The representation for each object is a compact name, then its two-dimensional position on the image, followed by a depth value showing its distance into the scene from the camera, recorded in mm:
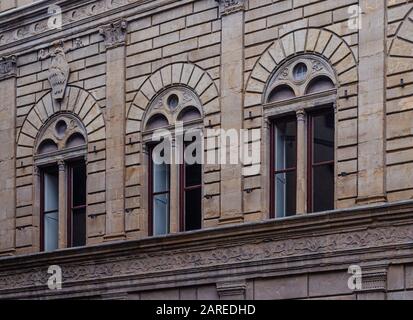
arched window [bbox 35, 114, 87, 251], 39969
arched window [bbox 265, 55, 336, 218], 34281
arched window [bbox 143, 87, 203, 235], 37094
